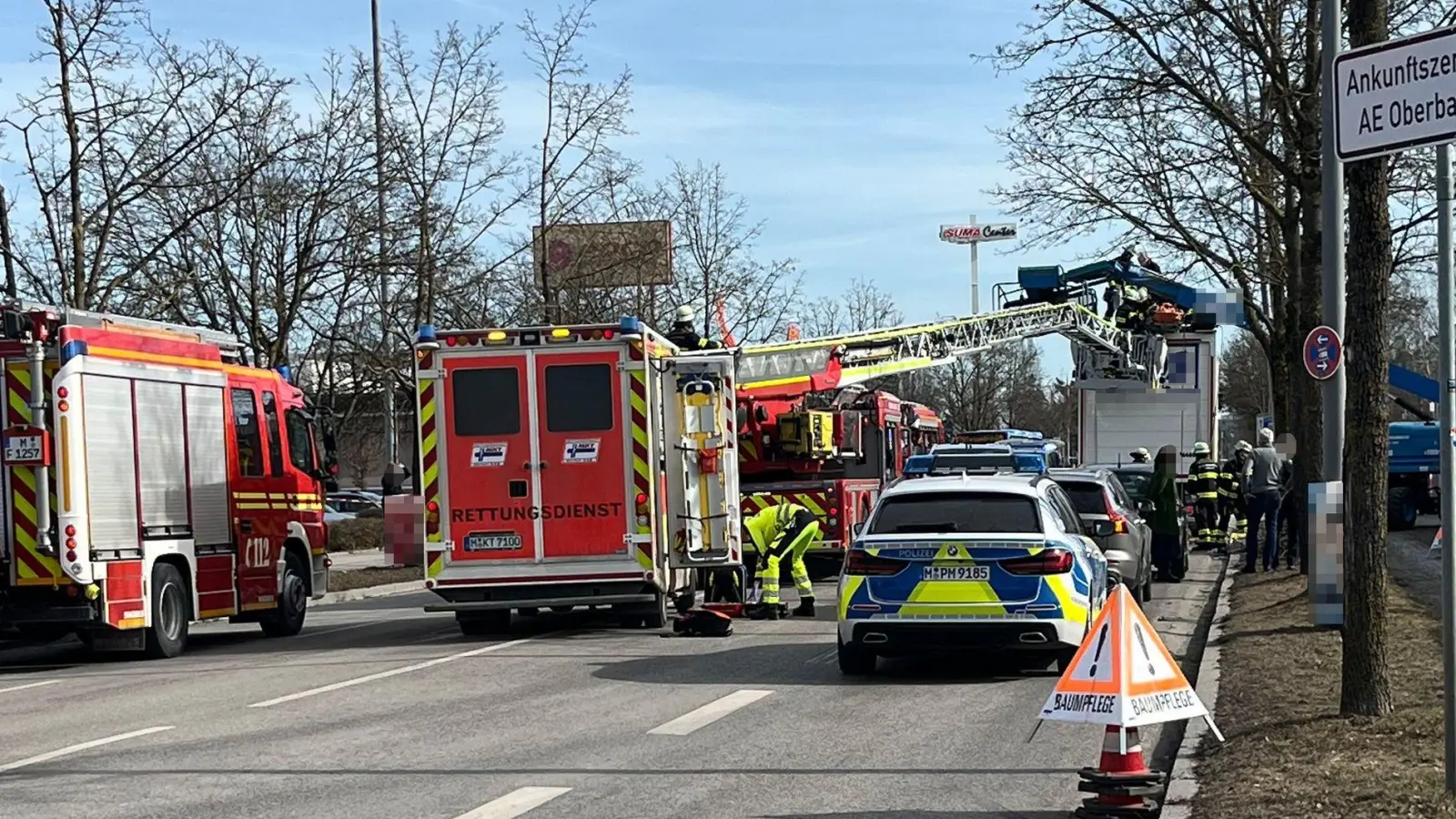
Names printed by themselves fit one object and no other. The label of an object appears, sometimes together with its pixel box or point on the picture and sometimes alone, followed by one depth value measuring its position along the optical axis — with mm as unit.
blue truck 31438
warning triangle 7777
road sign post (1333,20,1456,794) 7039
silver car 19062
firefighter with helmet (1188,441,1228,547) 28578
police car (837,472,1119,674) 12656
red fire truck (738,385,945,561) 23562
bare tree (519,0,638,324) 26578
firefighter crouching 18297
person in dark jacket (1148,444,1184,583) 22781
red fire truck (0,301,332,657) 15398
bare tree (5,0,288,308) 19938
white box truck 34781
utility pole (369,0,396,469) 25391
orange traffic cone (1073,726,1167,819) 7562
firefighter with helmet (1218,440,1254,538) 29297
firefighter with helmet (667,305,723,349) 20016
